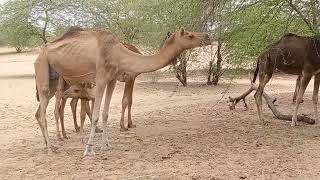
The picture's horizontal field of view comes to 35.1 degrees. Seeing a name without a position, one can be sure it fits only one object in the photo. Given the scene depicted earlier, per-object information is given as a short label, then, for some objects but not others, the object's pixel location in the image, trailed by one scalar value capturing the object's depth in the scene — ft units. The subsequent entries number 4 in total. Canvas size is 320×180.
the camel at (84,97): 29.86
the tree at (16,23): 89.35
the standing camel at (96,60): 25.53
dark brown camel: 32.96
